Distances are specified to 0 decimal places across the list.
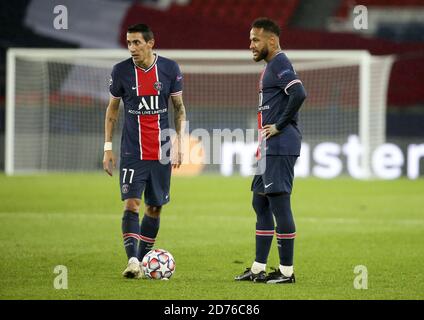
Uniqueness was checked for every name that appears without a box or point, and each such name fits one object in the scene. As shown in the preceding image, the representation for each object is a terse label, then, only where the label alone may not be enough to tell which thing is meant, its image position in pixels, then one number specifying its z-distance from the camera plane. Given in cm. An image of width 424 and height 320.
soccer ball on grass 1598
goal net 4562
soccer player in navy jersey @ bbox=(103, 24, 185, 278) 1653
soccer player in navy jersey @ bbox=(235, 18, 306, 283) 1557
